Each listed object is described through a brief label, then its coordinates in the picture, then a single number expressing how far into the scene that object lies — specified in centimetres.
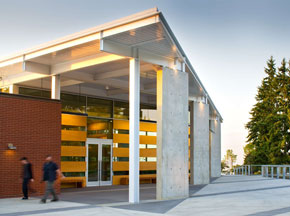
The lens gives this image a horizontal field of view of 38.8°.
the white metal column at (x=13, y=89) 1881
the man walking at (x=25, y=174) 1384
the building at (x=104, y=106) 1359
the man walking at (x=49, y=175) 1288
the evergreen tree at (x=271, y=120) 4578
